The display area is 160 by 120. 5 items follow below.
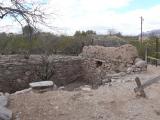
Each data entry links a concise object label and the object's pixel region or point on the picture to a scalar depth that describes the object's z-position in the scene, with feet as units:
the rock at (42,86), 12.50
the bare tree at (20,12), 8.91
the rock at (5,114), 9.28
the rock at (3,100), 10.65
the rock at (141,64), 18.18
